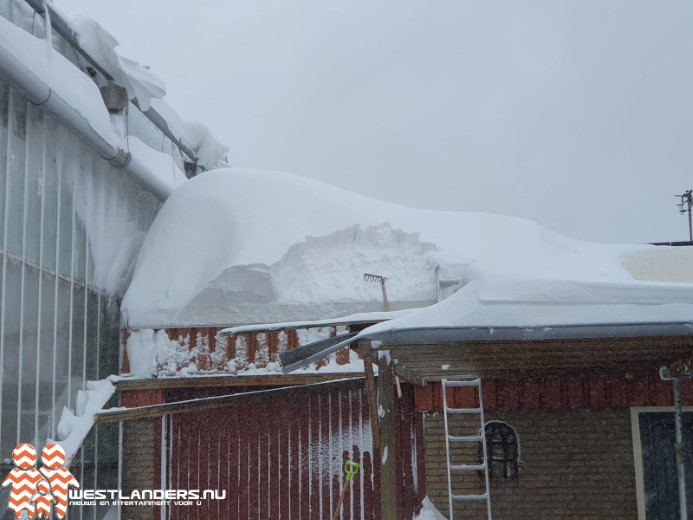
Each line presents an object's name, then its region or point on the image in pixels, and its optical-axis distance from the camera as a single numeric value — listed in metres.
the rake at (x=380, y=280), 9.56
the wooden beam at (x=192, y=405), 8.69
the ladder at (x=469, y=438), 7.59
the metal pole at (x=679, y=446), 6.34
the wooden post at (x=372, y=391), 6.31
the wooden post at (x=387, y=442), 5.57
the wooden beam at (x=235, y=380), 9.52
